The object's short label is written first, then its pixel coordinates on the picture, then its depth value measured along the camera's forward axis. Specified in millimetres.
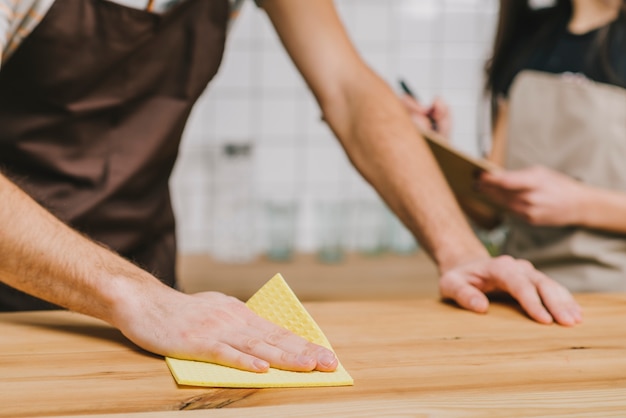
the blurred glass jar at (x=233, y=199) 2219
